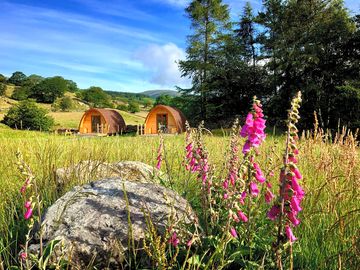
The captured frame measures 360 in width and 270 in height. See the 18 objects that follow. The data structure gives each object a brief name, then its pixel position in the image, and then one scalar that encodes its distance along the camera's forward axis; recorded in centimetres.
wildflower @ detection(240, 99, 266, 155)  202
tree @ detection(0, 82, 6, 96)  6794
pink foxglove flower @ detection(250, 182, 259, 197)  206
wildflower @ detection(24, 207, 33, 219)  184
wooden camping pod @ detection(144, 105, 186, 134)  3011
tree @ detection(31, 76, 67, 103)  7406
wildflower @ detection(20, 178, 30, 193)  170
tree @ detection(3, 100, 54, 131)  3628
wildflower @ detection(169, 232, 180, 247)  219
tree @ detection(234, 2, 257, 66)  3869
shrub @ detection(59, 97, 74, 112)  6713
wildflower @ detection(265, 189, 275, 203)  223
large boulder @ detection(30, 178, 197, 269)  254
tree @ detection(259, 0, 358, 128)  2605
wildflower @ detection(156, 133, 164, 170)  394
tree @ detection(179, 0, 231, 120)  3388
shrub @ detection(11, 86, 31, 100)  7138
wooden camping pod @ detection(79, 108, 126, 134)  3138
